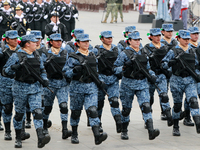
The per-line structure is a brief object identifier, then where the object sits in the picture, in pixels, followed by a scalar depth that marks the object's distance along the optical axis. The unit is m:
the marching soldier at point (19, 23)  35.22
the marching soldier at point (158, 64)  20.64
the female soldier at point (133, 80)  18.05
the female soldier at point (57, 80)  18.58
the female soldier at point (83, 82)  17.03
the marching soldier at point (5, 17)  35.87
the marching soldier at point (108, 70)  19.22
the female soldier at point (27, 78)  16.45
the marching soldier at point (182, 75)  18.55
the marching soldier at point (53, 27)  30.81
